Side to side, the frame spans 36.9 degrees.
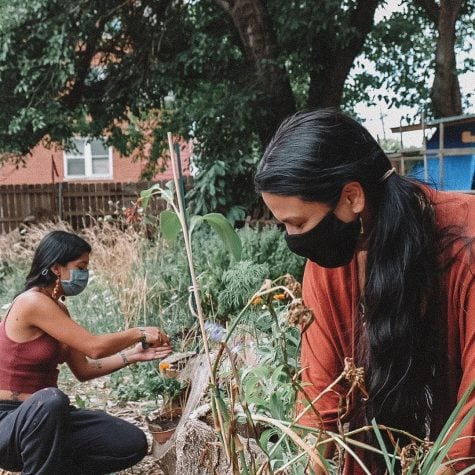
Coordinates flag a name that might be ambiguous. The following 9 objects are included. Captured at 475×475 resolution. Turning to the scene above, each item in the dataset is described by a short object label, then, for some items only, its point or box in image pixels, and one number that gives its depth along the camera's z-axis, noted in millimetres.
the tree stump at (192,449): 2645
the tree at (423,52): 10500
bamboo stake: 1147
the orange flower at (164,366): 3668
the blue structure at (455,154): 11445
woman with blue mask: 3139
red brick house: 23016
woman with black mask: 1628
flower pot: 4113
